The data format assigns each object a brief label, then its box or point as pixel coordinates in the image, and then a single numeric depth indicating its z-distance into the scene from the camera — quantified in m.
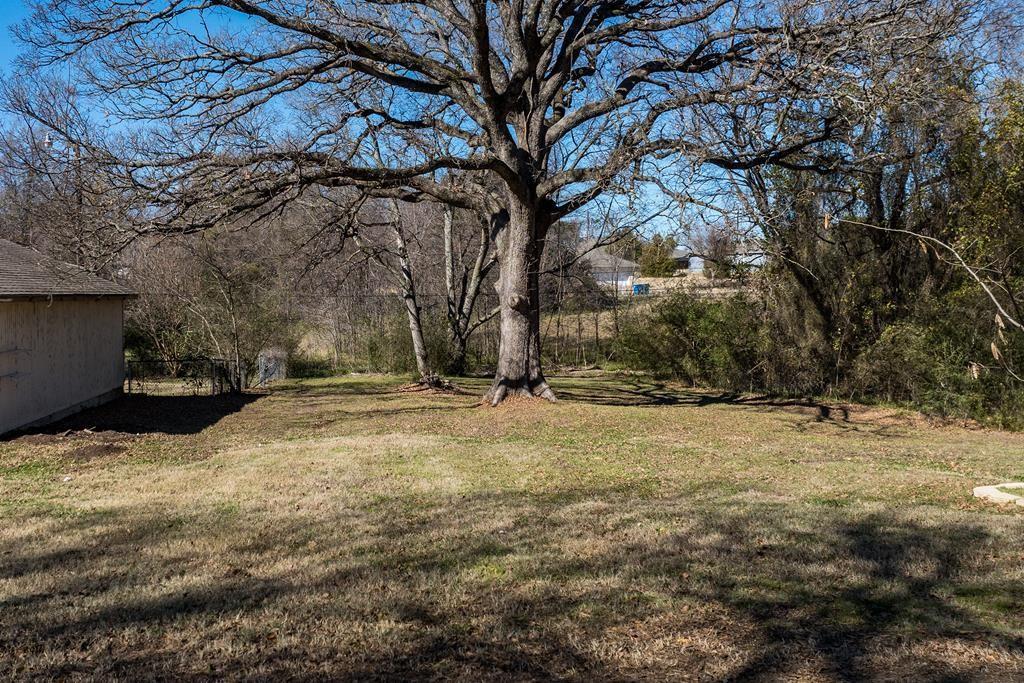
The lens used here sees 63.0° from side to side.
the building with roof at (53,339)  12.74
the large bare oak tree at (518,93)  11.78
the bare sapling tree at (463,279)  21.38
